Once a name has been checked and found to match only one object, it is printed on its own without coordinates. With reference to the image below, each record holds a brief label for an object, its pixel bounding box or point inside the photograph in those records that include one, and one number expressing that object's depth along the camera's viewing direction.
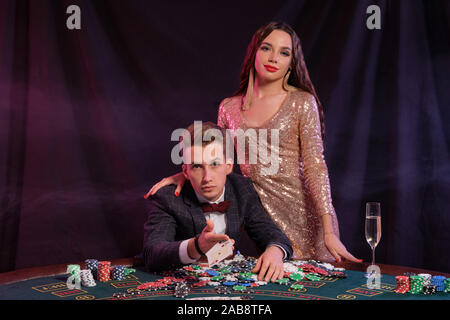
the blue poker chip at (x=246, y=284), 1.94
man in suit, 2.28
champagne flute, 2.18
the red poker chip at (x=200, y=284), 1.95
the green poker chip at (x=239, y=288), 1.87
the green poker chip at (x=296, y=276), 2.02
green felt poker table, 1.80
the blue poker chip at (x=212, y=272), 2.09
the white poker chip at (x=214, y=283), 1.95
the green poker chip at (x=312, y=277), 2.04
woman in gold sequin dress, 2.91
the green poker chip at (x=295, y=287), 1.90
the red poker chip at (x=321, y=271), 2.12
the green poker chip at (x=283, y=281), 1.99
